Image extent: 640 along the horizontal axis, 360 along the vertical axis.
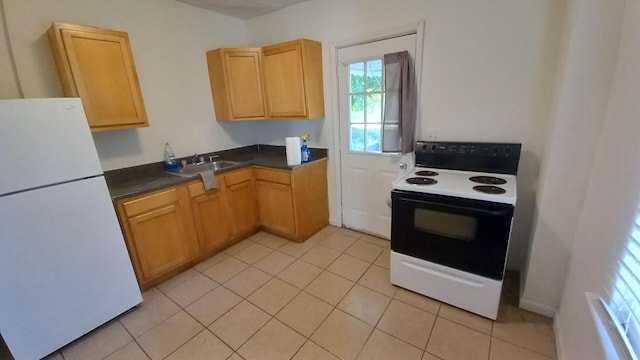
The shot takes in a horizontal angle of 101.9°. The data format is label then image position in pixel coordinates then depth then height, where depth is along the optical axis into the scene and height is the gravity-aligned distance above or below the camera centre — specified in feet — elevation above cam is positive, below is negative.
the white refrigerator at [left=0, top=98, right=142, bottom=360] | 4.59 -1.91
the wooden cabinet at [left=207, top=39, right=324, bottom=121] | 8.46 +1.18
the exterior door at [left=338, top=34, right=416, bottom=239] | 8.00 -0.94
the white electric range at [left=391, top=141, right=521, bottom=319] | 5.20 -2.50
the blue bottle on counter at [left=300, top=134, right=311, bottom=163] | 9.06 -1.29
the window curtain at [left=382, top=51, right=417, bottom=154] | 7.27 +0.16
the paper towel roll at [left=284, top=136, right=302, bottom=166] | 8.50 -1.15
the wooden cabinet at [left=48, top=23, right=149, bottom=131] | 5.85 +1.25
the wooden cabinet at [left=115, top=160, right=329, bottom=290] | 6.75 -2.92
